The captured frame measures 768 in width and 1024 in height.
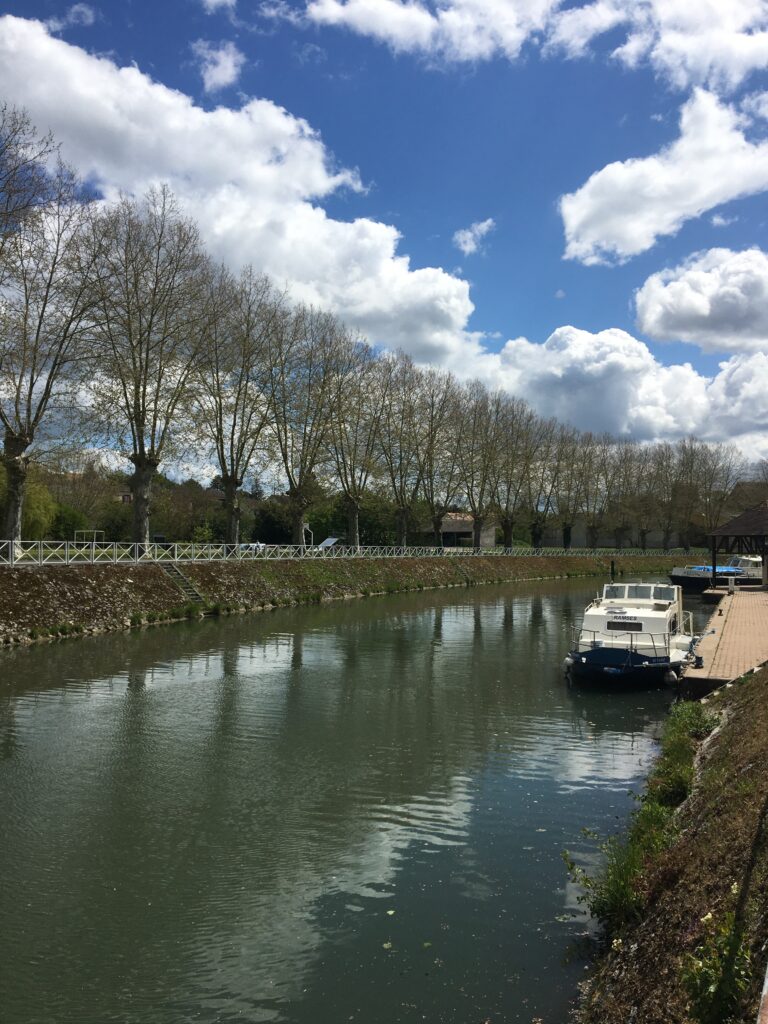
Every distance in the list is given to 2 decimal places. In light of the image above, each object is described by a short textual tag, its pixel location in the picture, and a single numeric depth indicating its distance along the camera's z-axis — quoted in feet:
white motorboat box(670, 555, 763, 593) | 171.12
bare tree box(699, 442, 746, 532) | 299.79
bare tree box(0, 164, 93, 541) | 89.51
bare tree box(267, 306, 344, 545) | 143.13
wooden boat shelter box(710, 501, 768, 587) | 132.46
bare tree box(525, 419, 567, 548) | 251.39
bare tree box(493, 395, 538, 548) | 227.61
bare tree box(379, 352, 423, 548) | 183.62
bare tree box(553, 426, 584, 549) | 263.90
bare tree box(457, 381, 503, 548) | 209.87
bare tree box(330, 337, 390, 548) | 157.69
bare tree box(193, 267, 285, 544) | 127.34
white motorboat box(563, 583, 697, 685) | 58.65
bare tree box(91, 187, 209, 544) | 104.42
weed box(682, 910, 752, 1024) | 13.42
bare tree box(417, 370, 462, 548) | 195.42
